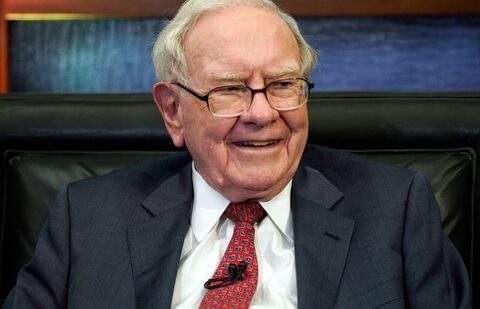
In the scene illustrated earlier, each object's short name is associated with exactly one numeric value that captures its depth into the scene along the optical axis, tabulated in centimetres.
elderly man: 194
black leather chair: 211
